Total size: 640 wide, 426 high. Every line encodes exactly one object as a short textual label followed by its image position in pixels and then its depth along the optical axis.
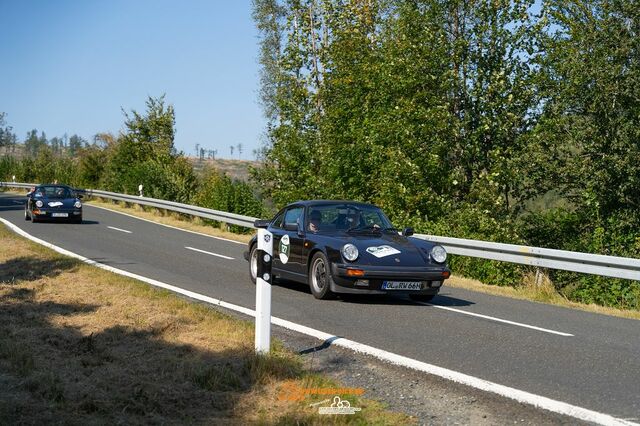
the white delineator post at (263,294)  6.89
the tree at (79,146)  57.08
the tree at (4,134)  98.79
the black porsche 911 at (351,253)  10.67
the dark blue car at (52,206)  26.05
